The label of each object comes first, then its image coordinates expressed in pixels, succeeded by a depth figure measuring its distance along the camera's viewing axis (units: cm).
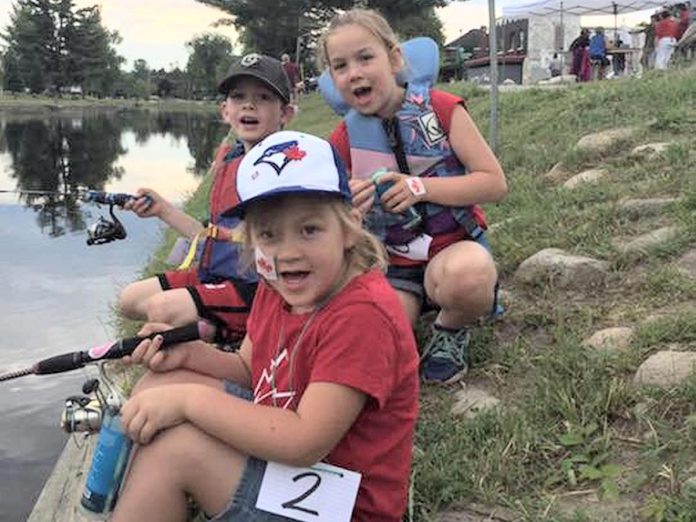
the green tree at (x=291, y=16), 3525
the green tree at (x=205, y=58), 10131
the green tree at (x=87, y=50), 7919
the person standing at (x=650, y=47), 1731
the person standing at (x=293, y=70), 2127
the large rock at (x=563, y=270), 370
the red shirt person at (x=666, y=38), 1558
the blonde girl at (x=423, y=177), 320
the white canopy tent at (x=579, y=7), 2256
